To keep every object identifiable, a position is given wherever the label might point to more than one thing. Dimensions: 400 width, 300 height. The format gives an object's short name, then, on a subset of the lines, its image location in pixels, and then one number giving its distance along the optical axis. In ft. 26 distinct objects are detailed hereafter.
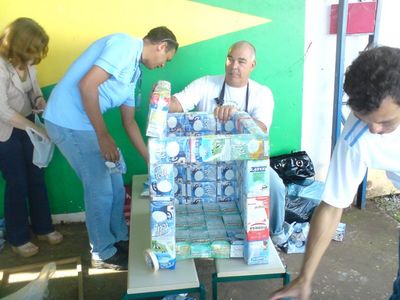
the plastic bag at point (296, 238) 9.27
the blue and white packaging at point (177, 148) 5.31
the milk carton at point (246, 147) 5.43
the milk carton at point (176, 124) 7.43
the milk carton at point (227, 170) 7.26
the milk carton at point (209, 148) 5.35
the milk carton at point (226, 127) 7.23
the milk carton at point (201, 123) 7.37
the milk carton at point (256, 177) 5.50
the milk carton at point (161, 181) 5.36
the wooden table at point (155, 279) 5.67
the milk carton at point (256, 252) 5.89
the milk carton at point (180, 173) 7.30
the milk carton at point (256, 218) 5.64
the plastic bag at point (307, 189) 10.05
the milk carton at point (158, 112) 5.48
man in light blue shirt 7.00
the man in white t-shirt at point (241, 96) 8.73
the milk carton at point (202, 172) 7.30
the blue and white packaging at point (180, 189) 7.32
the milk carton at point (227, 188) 7.34
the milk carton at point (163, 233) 5.52
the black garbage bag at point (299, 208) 9.78
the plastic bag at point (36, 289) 6.50
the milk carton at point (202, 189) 7.34
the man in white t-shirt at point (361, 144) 3.84
